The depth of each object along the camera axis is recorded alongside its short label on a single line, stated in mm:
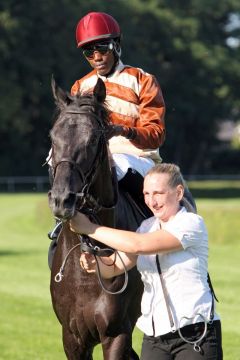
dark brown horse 11086
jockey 13742
